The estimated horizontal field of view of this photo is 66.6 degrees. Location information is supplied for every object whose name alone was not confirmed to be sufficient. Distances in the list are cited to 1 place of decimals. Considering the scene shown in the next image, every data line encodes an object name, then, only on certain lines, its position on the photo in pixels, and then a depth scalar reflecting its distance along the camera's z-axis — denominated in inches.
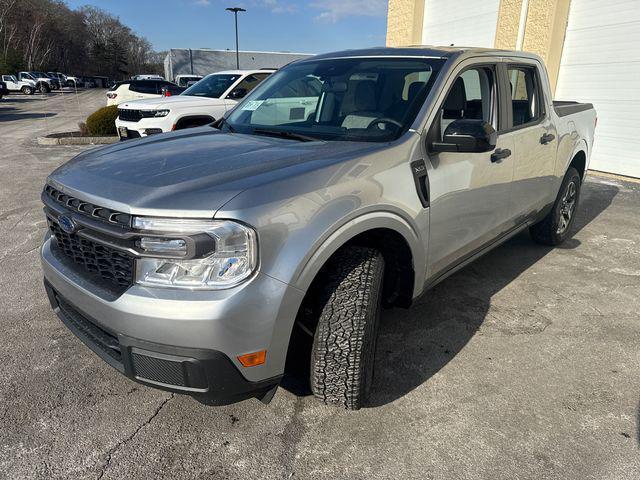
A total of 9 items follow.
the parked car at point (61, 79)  2134.1
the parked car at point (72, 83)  2400.1
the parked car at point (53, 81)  1947.6
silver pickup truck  72.9
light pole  1724.9
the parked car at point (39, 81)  1782.7
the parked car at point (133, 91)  632.4
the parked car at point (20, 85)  1721.2
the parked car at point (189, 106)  337.4
